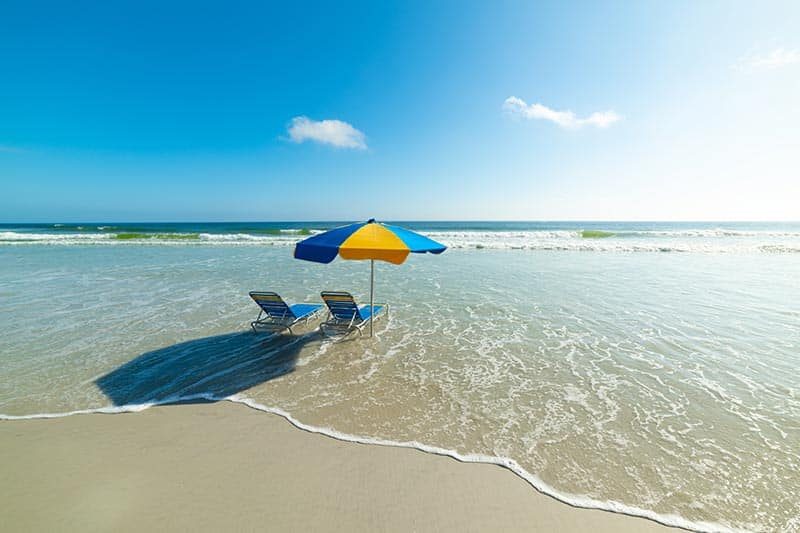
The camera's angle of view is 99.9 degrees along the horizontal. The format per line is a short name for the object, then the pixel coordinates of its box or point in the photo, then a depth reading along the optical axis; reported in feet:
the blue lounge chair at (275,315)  22.29
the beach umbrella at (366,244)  17.63
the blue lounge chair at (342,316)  22.02
